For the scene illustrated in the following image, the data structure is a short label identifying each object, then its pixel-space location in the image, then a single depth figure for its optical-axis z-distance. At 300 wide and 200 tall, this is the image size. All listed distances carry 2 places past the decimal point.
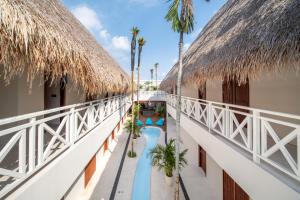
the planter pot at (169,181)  6.59
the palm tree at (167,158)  6.71
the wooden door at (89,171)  6.02
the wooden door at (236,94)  5.02
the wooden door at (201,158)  7.15
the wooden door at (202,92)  7.46
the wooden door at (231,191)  4.38
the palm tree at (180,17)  4.28
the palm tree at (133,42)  10.30
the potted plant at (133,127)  12.27
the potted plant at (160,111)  23.21
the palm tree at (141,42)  11.65
